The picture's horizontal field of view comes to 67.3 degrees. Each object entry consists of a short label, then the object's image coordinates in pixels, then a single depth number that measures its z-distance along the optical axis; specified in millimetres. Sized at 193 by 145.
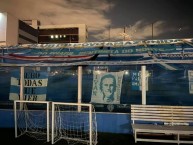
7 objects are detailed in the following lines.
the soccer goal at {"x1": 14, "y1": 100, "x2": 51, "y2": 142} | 5384
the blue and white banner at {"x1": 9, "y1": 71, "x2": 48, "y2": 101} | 5693
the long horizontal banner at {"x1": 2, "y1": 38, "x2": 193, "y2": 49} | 4603
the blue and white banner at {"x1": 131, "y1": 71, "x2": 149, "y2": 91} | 5331
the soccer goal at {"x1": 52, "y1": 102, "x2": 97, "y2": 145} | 4786
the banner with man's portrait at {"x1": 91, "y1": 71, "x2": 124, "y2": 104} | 5336
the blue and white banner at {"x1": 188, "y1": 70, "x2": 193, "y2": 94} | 5106
